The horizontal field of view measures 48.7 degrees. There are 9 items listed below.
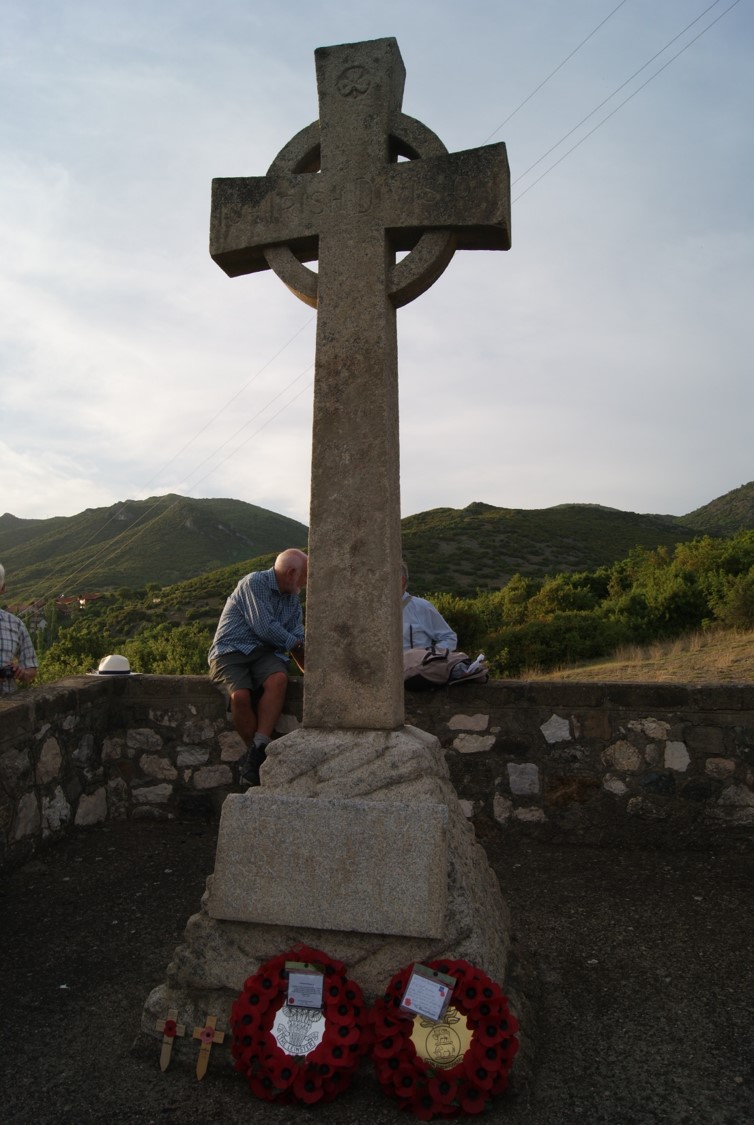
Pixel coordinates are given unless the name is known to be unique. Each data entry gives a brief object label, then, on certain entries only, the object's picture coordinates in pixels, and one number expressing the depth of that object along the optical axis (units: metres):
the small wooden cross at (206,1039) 2.27
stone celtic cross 2.65
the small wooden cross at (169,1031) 2.29
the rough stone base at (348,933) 2.36
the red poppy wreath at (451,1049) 2.08
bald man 4.05
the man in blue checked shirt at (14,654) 4.10
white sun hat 4.68
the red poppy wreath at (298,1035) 2.15
